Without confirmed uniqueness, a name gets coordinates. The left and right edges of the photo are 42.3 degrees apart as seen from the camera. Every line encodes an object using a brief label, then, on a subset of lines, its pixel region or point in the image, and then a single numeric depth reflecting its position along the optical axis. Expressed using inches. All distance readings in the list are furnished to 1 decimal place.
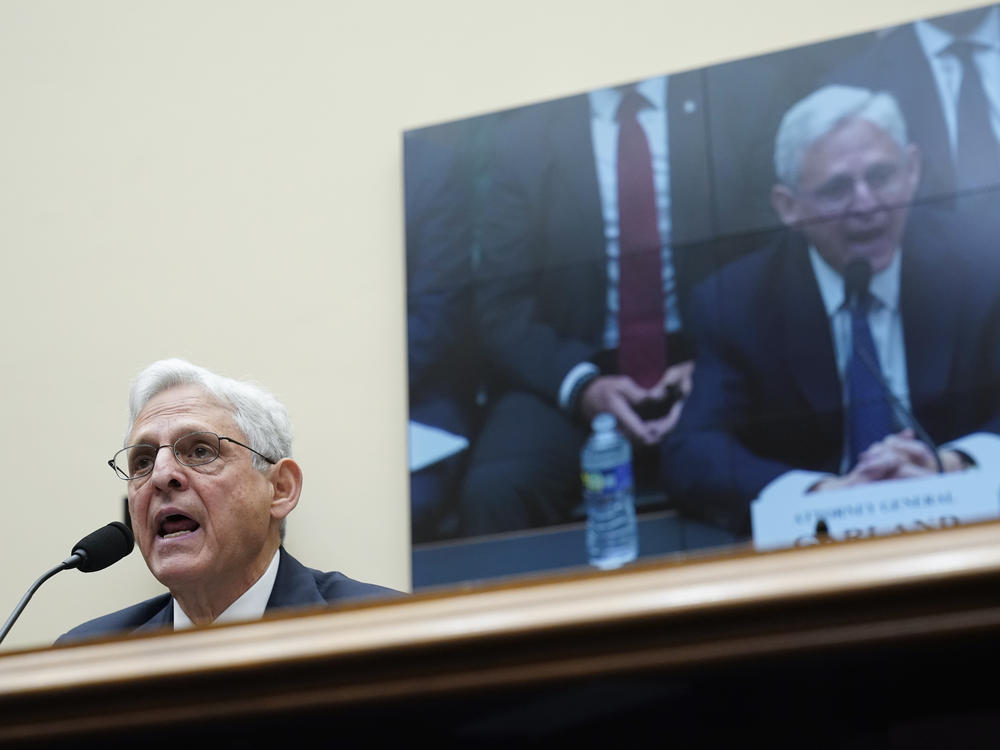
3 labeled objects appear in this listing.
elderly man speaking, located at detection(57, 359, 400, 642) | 94.0
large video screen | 116.6
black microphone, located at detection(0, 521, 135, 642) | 86.6
